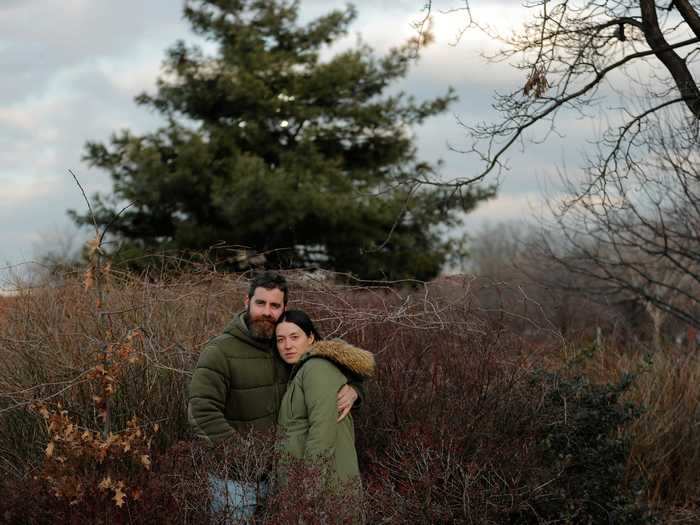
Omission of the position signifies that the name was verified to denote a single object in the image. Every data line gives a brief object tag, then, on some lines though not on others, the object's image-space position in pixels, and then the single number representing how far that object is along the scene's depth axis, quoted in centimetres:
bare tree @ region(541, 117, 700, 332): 1002
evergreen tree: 1986
